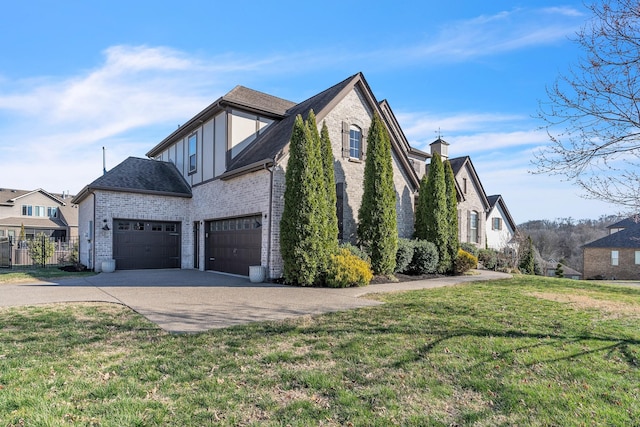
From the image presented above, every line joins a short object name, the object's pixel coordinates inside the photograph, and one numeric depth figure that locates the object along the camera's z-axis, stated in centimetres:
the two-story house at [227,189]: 1363
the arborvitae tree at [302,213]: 1152
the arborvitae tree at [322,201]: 1171
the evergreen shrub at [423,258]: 1520
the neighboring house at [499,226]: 2912
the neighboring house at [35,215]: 3731
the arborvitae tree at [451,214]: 1660
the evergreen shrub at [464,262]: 1644
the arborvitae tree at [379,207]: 1359
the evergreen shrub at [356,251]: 1261
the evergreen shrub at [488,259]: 2102
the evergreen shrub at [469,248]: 1955
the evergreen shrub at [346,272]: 1132
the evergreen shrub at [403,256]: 1458
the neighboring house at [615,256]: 3522
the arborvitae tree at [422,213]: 1653
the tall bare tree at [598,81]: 521
